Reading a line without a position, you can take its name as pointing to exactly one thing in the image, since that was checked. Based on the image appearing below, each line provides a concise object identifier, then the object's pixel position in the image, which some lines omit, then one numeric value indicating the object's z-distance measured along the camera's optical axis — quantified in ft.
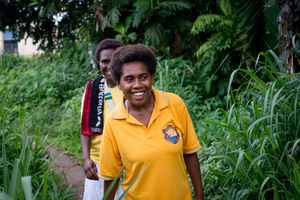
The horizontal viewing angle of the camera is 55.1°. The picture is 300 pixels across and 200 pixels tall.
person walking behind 7.56
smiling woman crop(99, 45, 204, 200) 5.31
